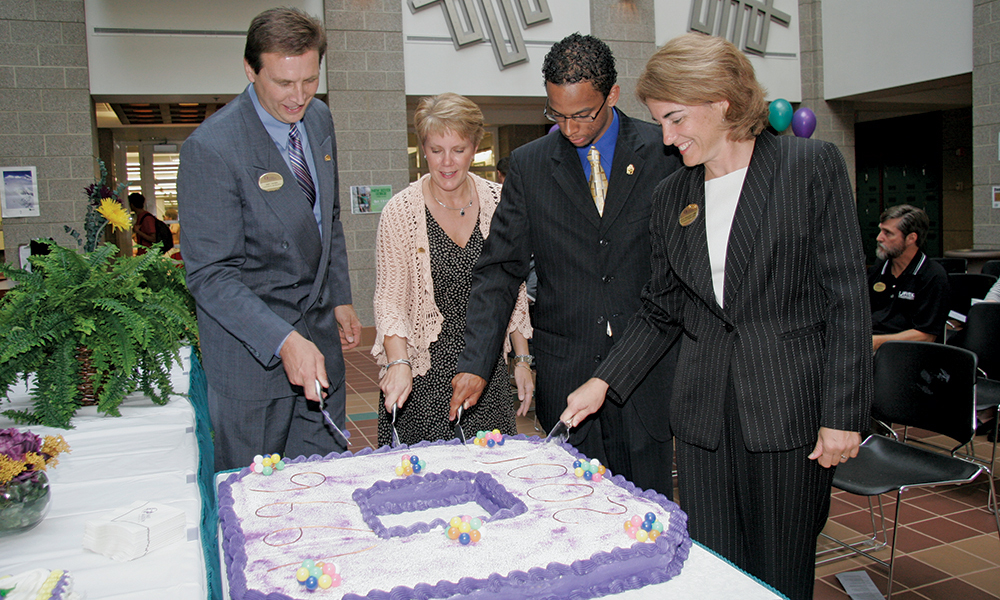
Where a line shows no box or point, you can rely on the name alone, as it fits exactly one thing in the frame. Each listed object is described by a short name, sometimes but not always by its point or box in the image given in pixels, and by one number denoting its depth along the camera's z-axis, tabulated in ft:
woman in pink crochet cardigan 7.38
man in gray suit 6.08
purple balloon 25.84
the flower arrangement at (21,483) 4.08
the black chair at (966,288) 16.29
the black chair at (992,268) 18.28
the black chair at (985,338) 12.63
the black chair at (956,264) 21.68
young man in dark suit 6.47
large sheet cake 3.74
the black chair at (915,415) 8.64
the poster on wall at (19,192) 23.53
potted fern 6.27
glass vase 4.09
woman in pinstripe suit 5.08
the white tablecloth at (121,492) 3.78
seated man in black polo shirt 13.32
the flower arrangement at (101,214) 8.36
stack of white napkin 3.99
